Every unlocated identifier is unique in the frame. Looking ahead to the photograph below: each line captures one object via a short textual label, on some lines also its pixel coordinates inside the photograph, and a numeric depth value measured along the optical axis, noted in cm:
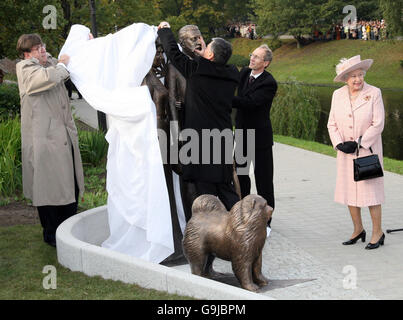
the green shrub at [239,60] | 6102
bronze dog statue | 526
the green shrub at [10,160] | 925
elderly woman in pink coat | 676
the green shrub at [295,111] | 1698
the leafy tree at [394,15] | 4262
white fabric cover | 597
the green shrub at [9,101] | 1287
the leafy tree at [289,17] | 5891
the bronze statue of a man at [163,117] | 625
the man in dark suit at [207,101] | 593
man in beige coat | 655
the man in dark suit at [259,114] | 729
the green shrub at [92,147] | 1107
